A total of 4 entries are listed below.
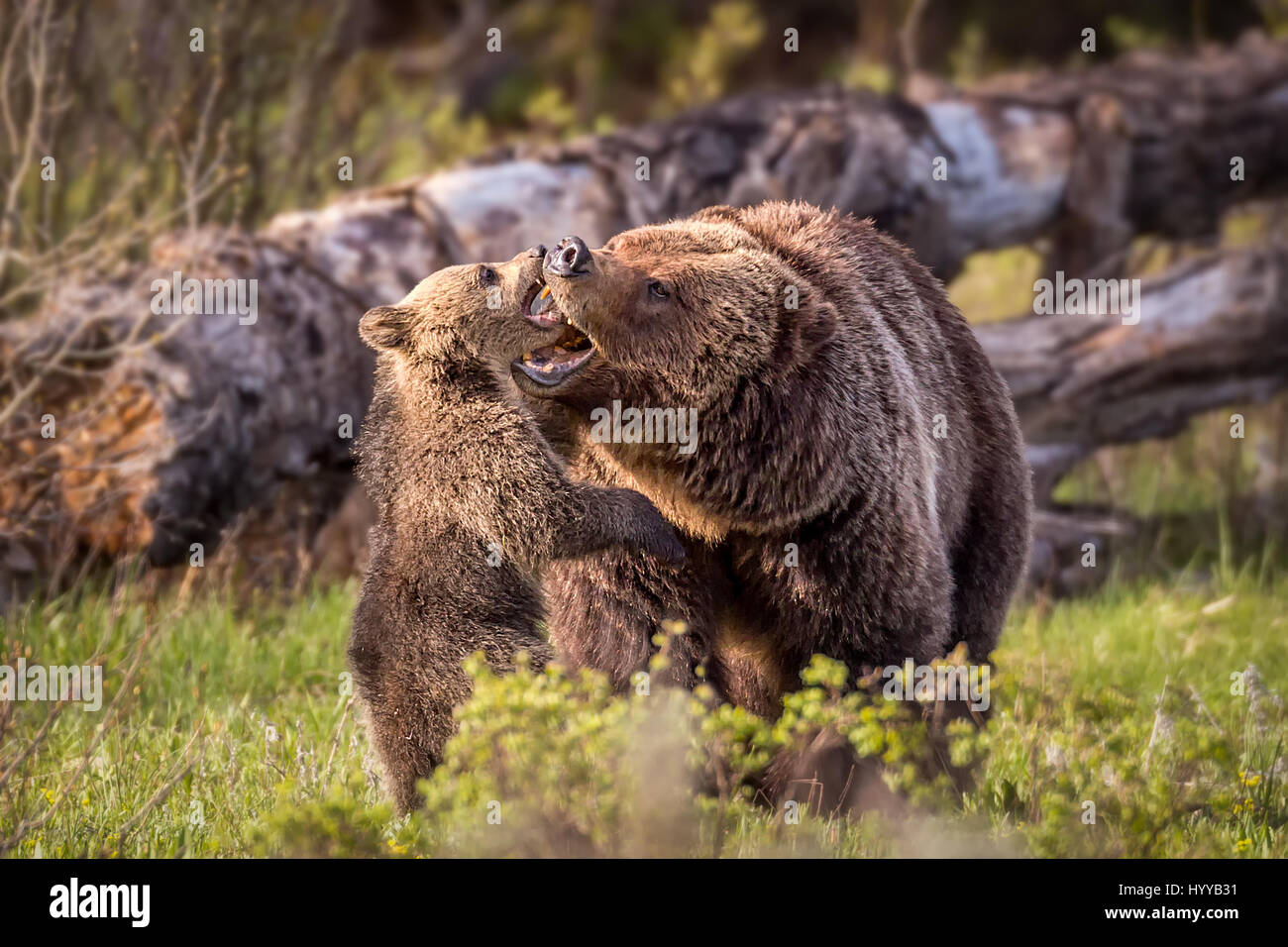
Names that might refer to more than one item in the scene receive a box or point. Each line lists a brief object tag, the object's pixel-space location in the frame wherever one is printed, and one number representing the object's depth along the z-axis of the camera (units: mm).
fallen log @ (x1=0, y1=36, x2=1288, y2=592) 13672
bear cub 9773
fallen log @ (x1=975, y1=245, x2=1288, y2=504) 16687
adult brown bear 9477
